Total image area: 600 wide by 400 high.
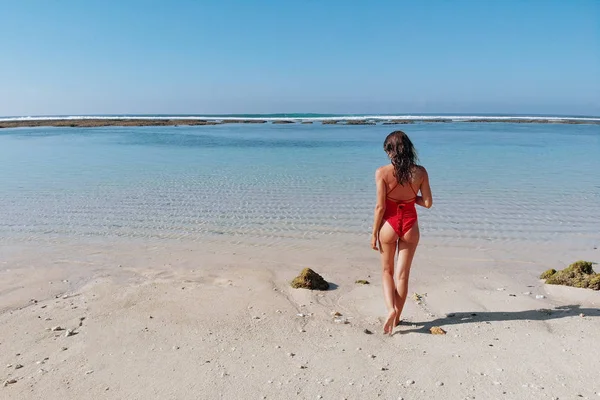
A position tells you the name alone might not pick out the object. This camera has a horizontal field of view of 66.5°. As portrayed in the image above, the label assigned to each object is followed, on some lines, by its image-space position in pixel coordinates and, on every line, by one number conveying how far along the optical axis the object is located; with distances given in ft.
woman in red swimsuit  14.20
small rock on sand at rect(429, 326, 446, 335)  14.70
